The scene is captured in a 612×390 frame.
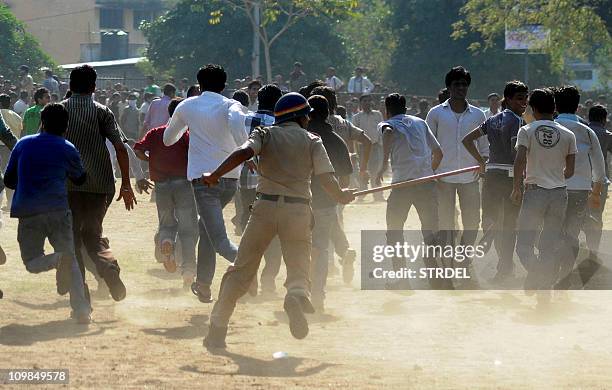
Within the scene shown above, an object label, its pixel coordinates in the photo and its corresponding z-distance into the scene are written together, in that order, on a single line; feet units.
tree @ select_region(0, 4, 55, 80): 169.68
